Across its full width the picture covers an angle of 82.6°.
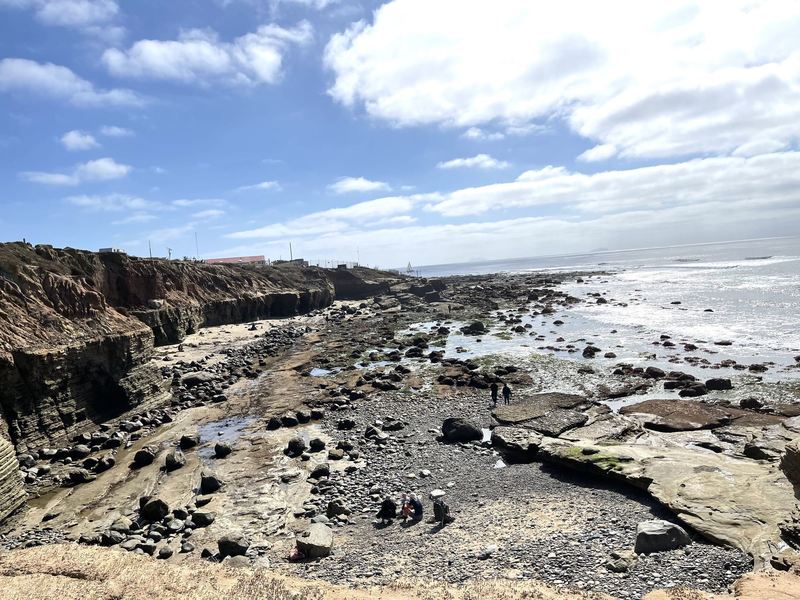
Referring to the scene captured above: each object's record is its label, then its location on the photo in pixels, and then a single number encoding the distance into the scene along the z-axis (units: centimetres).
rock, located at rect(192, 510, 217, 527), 1638
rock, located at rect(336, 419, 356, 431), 2589
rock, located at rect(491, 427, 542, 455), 2033
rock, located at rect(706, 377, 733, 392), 2900
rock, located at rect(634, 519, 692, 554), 1213
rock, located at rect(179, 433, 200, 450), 2430
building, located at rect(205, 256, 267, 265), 11247
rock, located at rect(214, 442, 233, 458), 2278
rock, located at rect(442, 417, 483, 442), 2292
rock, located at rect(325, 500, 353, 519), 1644
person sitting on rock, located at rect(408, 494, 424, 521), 1566
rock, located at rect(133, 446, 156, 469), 2223
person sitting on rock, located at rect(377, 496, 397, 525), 1598
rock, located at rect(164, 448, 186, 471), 2165
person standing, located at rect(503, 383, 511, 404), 2867
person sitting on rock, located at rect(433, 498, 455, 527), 1512
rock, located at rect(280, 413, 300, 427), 2697
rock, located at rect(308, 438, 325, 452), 2277
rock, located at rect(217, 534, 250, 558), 1423
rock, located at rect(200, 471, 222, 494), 1898
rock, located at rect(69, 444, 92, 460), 2284
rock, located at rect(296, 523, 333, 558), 1368
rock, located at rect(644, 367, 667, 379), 3250
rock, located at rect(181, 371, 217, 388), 3534
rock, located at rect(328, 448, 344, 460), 2153
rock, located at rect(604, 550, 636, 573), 1148
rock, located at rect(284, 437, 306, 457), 2236
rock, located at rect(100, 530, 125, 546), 1536
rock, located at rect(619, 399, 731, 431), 2319
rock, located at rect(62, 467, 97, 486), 2047
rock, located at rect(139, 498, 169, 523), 1688
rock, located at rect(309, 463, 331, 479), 1962
